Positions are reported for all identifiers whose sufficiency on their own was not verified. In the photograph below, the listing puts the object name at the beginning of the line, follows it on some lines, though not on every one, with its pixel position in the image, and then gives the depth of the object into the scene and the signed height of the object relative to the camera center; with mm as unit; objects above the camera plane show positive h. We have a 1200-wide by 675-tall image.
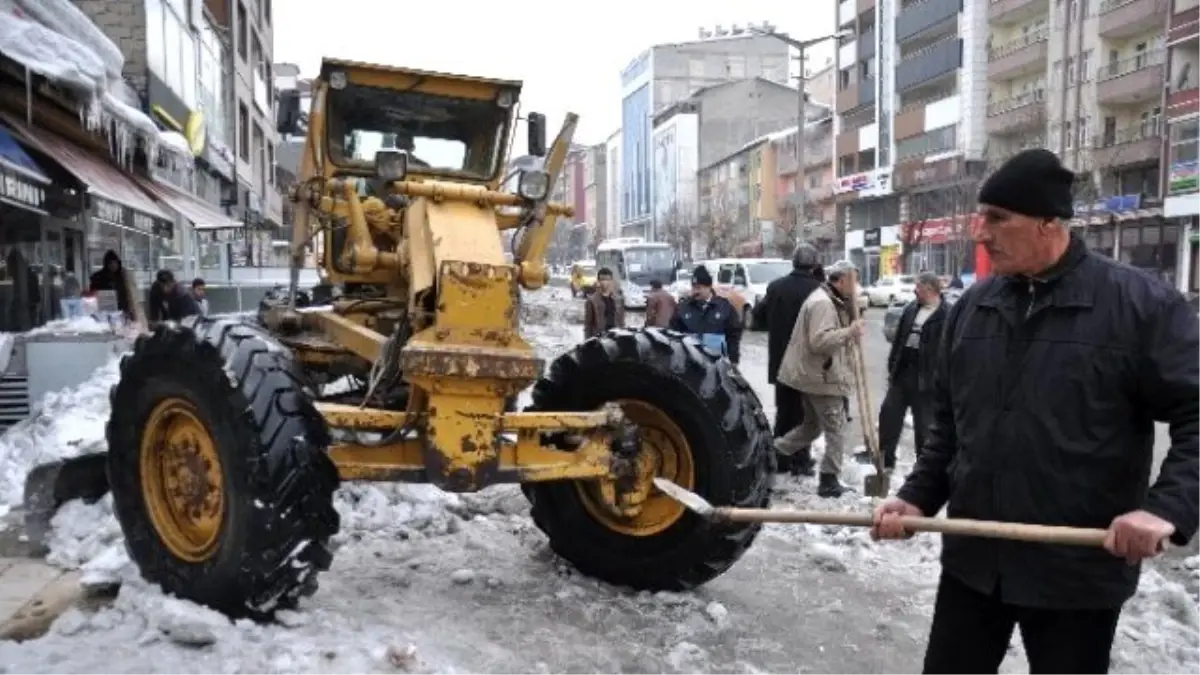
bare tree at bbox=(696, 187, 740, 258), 76938 +2227
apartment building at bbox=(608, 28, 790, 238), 117125 +19987
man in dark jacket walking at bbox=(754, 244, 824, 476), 8367 -448
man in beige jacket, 7535 -691
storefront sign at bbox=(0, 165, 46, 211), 8203 +528
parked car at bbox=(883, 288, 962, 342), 17016 -930
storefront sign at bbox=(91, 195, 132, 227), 11648 +507
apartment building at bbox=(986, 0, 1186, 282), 38656 +5540
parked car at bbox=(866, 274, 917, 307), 38725 -986
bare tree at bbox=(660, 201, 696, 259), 82000 +2394
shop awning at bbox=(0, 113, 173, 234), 9977 +752
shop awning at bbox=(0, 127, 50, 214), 8273 +624
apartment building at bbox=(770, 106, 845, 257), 66875 +4826
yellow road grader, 4387 -604
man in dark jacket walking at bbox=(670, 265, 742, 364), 10045 -478
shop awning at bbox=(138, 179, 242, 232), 13602 +667
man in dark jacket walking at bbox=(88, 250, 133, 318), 13930 -264
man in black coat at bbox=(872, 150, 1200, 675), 2697 -385
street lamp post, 31172 +3673
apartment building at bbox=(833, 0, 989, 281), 50531 +6794
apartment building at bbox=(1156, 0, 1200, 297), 36094 +4099
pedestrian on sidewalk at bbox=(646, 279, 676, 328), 13453 -550
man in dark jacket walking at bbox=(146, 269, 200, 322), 14367 -510
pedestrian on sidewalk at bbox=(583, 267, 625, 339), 13688 -568
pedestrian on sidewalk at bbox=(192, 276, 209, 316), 16233 -486
